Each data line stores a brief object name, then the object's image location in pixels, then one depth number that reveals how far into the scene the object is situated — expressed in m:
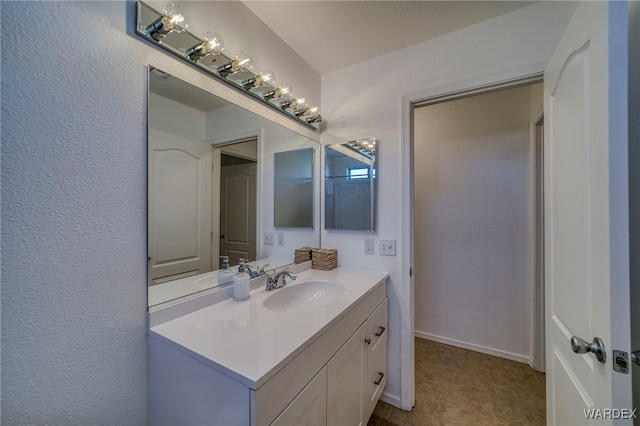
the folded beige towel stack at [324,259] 1.73
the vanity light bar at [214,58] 0.89
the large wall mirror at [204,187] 0.96
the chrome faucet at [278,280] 1.31
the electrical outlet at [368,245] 1.69
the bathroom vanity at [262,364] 0.67
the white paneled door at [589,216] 0.65
